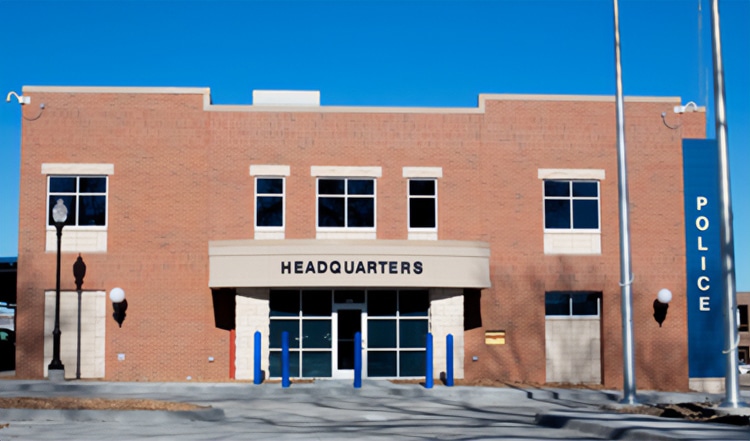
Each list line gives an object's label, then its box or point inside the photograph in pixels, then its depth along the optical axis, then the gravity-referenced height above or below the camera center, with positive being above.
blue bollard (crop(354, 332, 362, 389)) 26.14 -1.72
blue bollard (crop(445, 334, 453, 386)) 26.88 -1.66
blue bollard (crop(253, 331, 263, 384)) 26.53 -1.71
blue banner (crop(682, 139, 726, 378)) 30.19 +0.58
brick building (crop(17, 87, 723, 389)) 28.84 +1.82
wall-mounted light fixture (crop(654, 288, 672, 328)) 30.05 -0.46
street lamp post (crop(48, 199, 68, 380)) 27.28 -0.37
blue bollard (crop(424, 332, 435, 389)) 26.20 -1.77
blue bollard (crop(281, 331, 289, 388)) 26.00 -1.57
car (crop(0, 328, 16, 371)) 38.62 -1.95
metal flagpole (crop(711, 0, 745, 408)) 18.06 +1.03
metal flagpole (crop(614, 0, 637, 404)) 21.91 +0.44
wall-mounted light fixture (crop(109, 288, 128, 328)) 28.16 -0.15
